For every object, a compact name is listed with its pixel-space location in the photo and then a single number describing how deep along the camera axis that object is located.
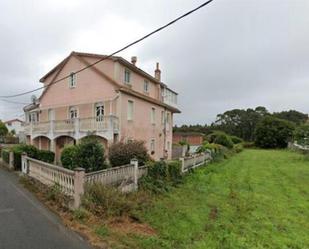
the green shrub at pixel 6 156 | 12.93
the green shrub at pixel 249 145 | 46.47
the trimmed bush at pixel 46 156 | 13.48
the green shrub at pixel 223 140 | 30.51
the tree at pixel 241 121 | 62.51
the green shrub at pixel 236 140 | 46.02
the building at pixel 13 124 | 67.74
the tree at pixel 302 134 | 21.80
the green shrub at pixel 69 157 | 8.94
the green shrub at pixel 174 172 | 10.08
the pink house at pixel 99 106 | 14.25
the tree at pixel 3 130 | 40.49
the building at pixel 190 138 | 33.81
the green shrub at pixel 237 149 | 31.75
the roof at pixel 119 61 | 14.97
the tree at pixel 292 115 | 64.25
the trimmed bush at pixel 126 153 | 9.55
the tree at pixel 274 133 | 41.68
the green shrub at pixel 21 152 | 12.10
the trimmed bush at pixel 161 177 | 8.33
